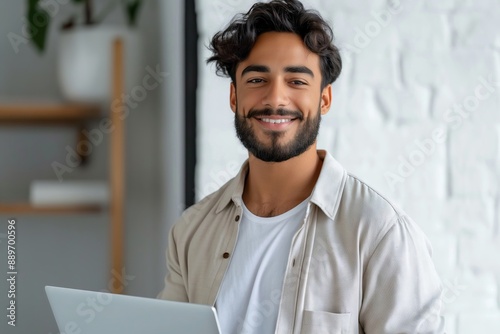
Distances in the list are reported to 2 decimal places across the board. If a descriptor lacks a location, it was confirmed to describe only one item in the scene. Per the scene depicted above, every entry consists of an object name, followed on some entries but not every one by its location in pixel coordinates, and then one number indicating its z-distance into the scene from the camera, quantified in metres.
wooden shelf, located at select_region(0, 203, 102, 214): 2.32
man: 1.70
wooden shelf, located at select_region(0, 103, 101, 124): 2.31
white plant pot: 2.35
